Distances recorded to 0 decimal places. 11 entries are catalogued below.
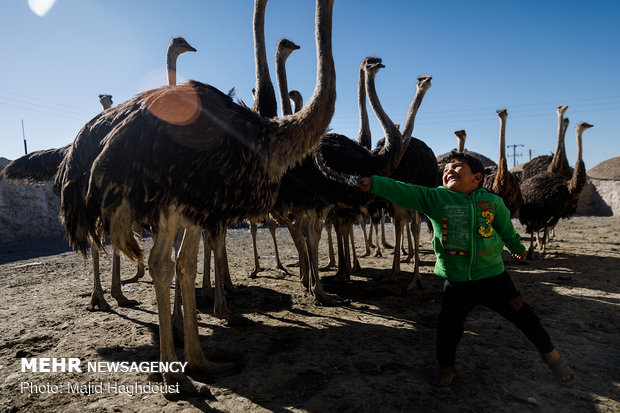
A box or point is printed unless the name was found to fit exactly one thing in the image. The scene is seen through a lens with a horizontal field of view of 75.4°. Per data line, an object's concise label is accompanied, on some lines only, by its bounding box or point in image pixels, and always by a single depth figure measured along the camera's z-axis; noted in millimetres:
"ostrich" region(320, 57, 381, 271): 6016
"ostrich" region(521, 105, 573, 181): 8992
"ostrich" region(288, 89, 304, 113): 6624
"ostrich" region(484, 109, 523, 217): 6859
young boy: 2475
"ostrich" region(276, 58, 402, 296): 4453
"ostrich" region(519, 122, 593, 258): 6988
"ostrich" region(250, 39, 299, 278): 5168
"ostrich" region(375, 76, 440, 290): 5484
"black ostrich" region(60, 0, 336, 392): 2445
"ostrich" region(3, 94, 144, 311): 4426
